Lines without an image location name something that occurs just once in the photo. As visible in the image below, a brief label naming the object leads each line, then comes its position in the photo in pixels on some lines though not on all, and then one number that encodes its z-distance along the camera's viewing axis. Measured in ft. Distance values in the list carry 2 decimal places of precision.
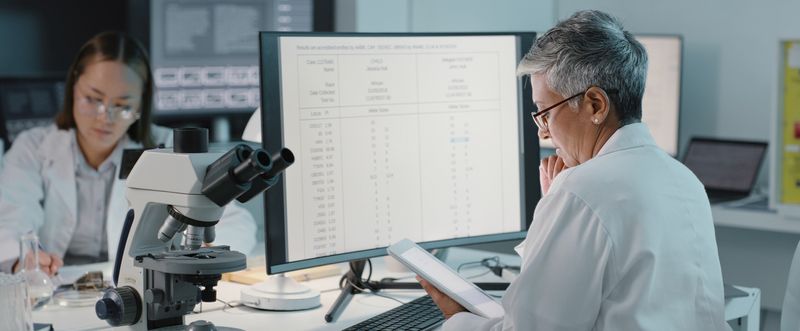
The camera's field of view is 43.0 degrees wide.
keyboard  5.23
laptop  10.26
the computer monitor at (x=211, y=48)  12.38
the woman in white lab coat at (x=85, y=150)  8.14
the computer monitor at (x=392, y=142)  5.49
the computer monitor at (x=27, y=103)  10.57
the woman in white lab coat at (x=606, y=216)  4.19
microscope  4.46
